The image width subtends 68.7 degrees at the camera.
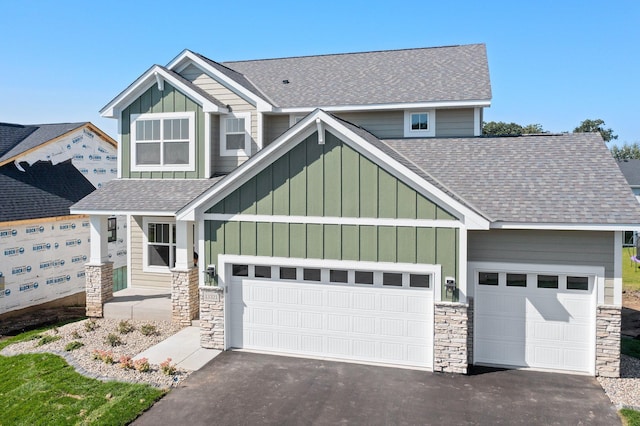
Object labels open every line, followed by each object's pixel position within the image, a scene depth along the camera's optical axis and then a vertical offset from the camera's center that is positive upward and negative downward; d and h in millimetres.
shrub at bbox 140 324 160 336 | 12859 -3569
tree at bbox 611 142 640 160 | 90506 +10697
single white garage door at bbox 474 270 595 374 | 10391 -2630
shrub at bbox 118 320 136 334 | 13065 -3568
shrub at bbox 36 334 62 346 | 12286 -3703
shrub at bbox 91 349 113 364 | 10734 -3616
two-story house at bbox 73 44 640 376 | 10242 -1116
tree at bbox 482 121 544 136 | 65113 +10888
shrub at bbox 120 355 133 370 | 10414 -3609
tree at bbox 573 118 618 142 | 70312 +11937
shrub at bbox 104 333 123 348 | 12031 -3615
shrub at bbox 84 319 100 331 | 13383 -3605
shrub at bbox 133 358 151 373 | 10211 -3599
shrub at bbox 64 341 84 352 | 11763 -3686
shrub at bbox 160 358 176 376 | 10164 -3657
